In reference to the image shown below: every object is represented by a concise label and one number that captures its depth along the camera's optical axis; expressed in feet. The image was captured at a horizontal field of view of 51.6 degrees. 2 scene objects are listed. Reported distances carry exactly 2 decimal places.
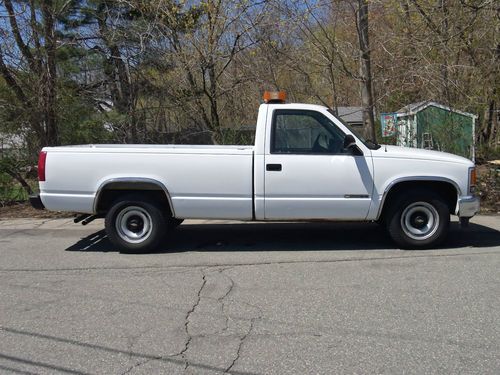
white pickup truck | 21.94
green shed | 38.24
